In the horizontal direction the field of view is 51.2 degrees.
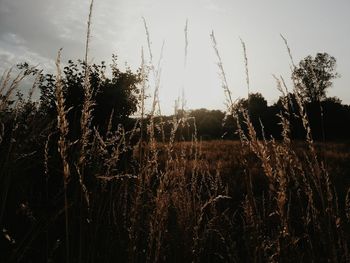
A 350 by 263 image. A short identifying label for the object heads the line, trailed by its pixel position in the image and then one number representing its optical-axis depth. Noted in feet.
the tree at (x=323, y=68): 178.06
